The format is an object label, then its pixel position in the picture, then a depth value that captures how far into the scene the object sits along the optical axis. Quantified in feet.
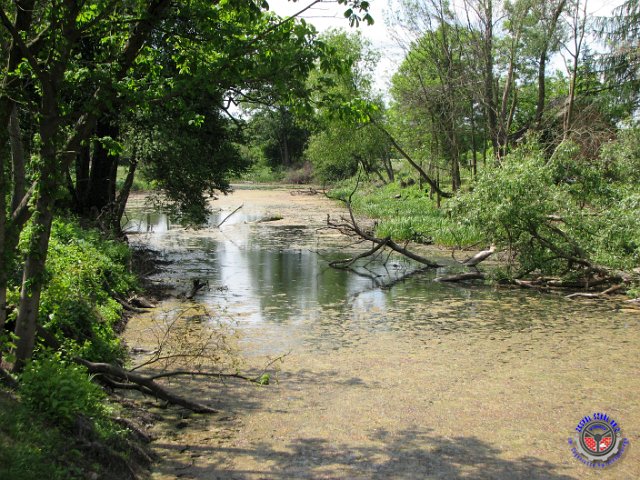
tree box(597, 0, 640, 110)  60.39
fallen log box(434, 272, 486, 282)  47.11
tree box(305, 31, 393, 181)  114.46
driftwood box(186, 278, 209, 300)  38.65
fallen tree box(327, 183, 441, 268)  52.31
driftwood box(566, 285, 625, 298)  40.57
